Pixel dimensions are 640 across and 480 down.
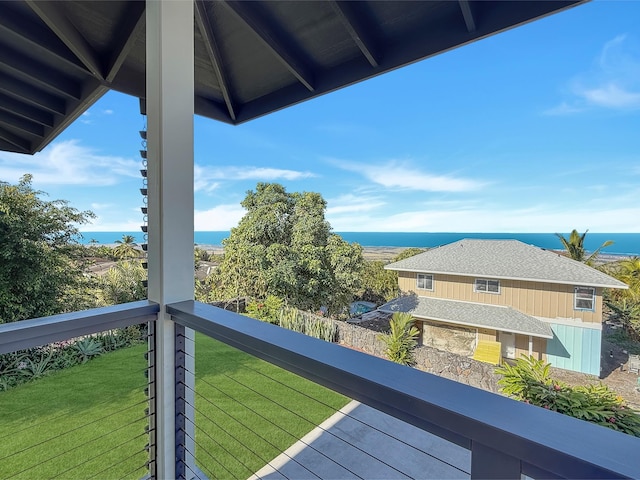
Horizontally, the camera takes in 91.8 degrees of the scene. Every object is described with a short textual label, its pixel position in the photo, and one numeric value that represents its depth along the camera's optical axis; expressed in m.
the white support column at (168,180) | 1.13
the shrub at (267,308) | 6.65
